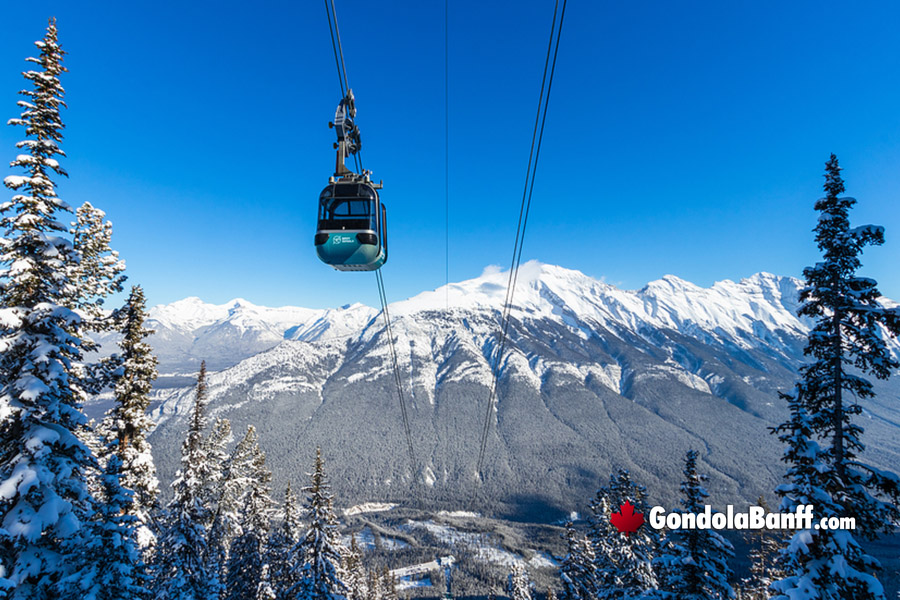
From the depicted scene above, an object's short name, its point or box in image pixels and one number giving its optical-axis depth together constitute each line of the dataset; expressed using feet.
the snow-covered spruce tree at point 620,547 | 69.10
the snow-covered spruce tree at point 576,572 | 87.66
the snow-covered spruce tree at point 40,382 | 32.14
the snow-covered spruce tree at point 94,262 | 53.98
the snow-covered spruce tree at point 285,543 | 83.30
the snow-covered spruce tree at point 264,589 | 94.32
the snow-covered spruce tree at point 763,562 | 85.61
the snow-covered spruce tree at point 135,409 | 53.26
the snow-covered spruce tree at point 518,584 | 117.70
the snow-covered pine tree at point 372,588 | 126.93
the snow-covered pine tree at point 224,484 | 87.71
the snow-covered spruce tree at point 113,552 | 41.14
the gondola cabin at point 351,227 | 41.91
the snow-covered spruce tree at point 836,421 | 33.71
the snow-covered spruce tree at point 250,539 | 95.91
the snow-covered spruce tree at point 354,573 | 106.22
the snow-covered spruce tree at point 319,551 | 71.82
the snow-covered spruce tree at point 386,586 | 145.63
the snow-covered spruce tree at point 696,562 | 49.83
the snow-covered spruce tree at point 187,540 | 62.18
